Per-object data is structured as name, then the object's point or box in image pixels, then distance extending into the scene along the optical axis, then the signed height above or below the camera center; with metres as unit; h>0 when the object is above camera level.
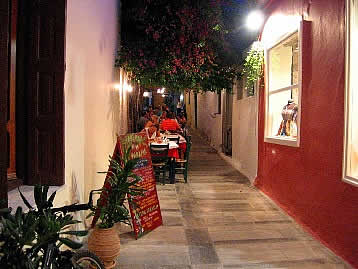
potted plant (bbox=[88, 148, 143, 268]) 3.45 -0.95
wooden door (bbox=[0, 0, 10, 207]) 1.98 +0.20
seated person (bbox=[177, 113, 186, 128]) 15.16 +0.13
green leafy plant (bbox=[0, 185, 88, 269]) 1.65 -0.55
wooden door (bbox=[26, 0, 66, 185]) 3.32 +0.33
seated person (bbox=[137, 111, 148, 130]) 11.20 +0.09
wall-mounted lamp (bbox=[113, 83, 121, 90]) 7.78 +0.90
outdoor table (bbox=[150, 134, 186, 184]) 8.29 -0.75
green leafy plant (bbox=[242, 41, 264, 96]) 7.13 +1.32
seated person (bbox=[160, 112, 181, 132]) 12.38 -0.04
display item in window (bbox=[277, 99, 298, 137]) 5.68 +0.12
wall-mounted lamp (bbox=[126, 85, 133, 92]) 10.76 +1.20
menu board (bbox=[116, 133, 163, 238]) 4.62 -0.91
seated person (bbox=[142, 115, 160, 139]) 9.16 -0.12
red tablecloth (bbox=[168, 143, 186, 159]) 8.29 -0.68
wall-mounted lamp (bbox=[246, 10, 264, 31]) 6.93 +2.17
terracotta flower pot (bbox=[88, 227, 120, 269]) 3.43 -1.21
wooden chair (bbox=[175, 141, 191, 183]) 8.34 -0.89
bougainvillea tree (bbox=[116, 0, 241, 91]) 6.96 +1.72
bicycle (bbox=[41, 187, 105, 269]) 1.85 -0.77
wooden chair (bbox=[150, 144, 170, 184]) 7.97 -0.74
